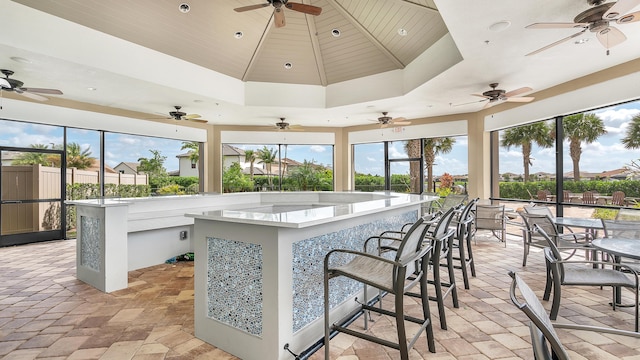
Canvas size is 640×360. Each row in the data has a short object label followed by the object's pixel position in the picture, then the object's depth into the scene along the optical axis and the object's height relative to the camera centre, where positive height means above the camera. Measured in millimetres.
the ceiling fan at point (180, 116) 6621 +1444
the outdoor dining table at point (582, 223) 3573 -549
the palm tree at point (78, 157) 6676 +572
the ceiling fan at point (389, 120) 7367 +1474
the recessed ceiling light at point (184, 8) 4641 +2663
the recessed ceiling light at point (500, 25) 3412 +1759
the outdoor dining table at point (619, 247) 2256 -548
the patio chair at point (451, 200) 5155 -342
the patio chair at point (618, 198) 5055 -309
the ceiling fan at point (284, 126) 7809 +1424
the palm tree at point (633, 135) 4844 +713
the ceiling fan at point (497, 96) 5211 +1485
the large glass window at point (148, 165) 7410 +448
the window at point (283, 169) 10023 +436
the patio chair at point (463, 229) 3252 -535
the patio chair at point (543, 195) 6090 -302
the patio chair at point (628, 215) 3513 -415
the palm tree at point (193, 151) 9414 +952
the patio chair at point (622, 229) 3062 -507
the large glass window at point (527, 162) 6078 +383
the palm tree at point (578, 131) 5422 +877
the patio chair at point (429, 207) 4865 -466
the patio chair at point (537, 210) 4504 -450
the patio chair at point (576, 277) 2416 -799
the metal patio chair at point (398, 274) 1759 -599
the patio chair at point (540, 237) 3609 -707
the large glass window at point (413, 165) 8312 +455
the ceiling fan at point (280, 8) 3656 +2102
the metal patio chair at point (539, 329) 814 -418
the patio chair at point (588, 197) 5322 -314
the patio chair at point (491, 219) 5715 -729
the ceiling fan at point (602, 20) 2809 +1559
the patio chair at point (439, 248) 2289 -520
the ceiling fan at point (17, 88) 4516 +1405
